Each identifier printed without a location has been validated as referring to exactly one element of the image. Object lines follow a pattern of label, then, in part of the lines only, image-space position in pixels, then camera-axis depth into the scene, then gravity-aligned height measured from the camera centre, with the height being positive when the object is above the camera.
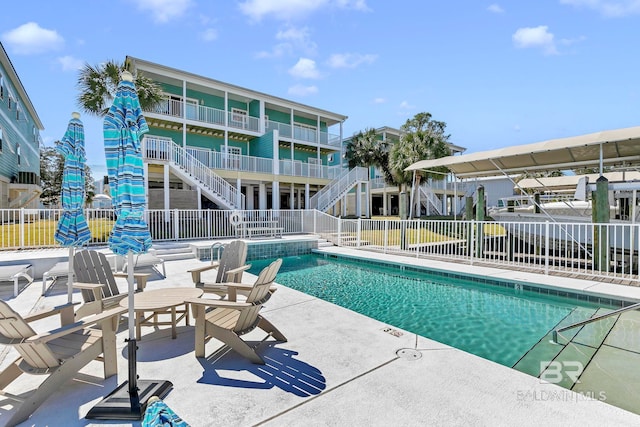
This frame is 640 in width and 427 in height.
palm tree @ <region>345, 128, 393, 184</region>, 24.86 +4.65
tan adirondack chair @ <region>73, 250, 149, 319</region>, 4.07 -0.96
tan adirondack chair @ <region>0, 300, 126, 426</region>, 2.56 -1.26
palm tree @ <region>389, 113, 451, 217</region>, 20.80 +3.93
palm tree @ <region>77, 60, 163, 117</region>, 12.90 +5.30
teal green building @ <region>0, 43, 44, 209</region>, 18.48 +4.91
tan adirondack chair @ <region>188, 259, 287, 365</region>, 3.36 -1.25
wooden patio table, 3.63 -1.09
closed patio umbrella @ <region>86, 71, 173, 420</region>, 2.81 +0.27
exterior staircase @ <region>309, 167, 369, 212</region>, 20.56 +1.37
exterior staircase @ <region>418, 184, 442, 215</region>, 27.61 +0.81
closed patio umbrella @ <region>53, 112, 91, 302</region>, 4.65 +0.35
